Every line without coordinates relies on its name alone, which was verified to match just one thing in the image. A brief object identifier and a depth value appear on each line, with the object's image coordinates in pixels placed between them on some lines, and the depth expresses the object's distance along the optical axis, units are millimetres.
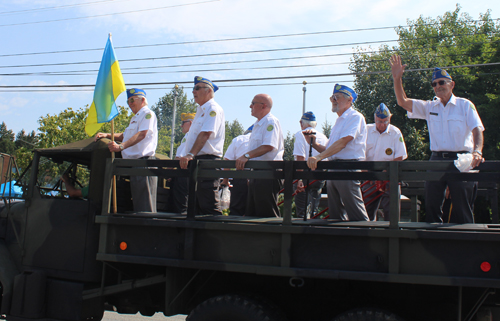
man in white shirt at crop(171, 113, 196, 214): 5348
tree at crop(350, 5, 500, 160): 21062
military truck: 3229
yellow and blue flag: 4781
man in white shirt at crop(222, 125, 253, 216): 5625
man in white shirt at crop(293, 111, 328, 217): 6656
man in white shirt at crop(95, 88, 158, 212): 4613
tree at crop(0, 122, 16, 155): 57625
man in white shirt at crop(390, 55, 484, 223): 3930
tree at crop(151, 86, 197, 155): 68125
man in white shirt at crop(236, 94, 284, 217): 4477
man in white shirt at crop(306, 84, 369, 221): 4094
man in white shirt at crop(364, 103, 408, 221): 5978
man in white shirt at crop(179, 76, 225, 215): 4566
